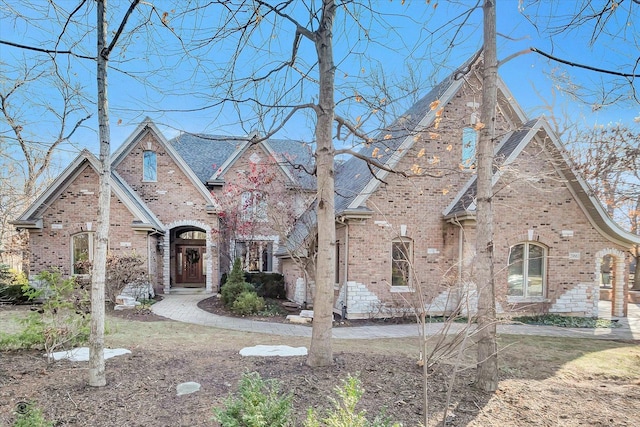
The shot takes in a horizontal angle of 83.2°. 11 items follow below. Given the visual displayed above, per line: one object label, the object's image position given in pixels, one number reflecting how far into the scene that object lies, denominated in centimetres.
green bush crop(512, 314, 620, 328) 1094
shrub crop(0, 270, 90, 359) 550
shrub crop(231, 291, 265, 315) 1161
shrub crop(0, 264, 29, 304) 1278
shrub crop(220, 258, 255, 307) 1262
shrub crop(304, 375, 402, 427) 260
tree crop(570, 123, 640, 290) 1017
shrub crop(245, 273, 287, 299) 1529
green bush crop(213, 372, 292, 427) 276
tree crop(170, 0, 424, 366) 525
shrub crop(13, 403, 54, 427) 317
